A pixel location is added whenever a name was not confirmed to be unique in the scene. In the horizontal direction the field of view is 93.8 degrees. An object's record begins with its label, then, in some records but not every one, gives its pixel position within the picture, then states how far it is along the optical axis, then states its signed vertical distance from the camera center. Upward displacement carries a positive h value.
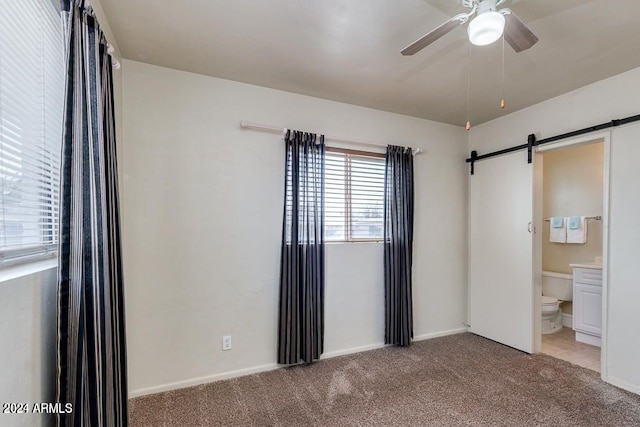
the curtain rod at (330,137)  2.63 +0.72
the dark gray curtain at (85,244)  1.12 -0.14
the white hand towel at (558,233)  3.89 -0.31
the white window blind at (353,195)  3.01 +0.15
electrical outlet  2.54 -1.13
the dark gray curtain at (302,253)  2.70 -0.40
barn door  3.12 -0.46
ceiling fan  1.37 +0.89
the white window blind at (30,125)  0.99 +0.33
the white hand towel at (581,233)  3.73 -0.29
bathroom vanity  3.26 -1.03
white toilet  3.65 -1.13
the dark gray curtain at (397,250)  3.17 -0.43
